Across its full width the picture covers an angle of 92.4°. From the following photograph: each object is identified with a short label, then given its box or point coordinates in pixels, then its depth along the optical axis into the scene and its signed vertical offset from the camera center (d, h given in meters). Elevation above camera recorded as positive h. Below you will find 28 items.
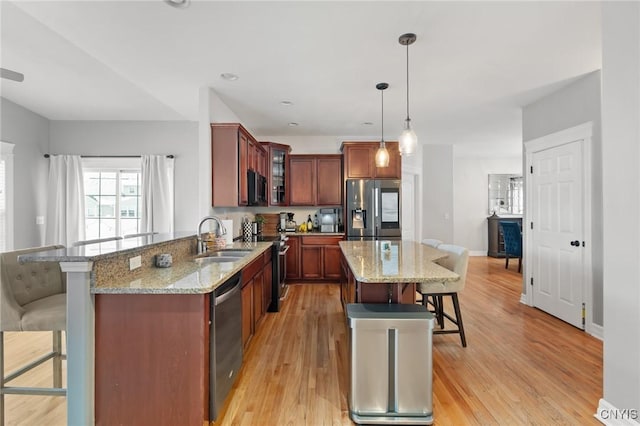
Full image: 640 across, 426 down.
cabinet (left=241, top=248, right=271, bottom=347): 2.61 -0.80
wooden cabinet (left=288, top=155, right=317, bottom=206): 5.65 +0.62
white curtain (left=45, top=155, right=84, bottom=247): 4.65 +0.20
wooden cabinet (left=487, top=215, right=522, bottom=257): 7.73 -0.56
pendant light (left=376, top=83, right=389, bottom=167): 3.32 +0.62
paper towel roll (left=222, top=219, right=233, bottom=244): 3.58 -0.20
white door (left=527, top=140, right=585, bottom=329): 3.34 -0.22
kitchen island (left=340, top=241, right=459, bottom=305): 1.80 -0.38
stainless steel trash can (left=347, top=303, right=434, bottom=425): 1.80 -0.92
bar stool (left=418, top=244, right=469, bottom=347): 2.79 -0.67
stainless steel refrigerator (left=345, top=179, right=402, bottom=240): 5.29 +0.04
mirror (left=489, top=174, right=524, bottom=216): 8.12 +0.56
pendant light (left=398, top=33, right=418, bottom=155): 2.72 +0.64
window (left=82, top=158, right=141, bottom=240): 4.91 +0.25
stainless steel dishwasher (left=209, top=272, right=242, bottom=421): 1.79 -0.83
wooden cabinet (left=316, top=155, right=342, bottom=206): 5.64 +0.66
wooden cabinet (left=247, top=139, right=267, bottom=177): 4.23 +0.84
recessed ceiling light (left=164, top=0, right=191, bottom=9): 2.05 +1.42
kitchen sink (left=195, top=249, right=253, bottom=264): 2.87 -0.41
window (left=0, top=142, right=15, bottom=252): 4.05 +0.24
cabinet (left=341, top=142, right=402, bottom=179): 5.40 +0.87
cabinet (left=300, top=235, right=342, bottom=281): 5.25 -0.78
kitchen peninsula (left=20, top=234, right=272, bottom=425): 1.63 -0.74
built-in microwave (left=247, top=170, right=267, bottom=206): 4.15 +0.37
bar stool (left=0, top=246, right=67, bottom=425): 1.74 -0.55
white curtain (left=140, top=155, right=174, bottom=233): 4.79 +0.27
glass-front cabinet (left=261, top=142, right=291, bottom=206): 5.43 +0.74
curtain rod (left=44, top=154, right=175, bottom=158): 4.86 +0.91
